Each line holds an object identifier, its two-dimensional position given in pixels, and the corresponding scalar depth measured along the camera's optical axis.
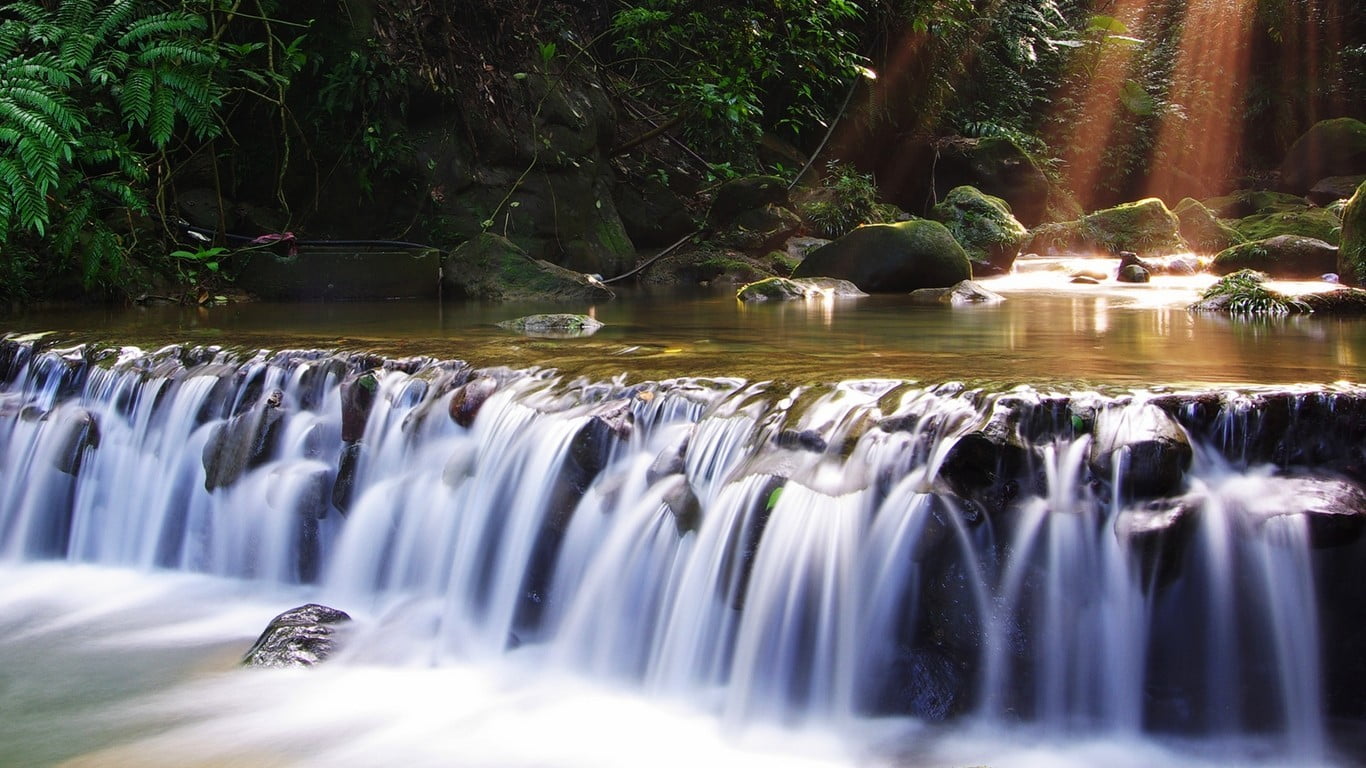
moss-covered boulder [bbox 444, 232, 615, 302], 10.17
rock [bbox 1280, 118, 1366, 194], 22.83
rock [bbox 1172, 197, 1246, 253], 17.05
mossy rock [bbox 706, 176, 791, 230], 14.39
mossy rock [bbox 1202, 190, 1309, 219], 21.38
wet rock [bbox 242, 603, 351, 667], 3.94
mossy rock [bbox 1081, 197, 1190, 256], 16.81
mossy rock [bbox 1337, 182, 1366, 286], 9.67
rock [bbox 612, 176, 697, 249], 14.37
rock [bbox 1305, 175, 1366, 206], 21.95
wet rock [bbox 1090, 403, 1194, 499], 3.39
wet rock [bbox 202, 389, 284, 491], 5.20
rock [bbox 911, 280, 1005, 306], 9.98
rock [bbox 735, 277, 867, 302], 10.24
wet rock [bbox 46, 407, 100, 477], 5.48
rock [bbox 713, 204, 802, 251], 14.55
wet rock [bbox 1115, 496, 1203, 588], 3.33
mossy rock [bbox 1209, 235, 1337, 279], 12.26
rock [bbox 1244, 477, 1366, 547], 3.18
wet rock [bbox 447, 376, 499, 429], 4.81
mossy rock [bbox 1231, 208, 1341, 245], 14.72
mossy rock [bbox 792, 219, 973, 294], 11.15
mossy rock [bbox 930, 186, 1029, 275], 15.03
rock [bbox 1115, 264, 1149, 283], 12.94
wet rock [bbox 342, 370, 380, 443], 5.07
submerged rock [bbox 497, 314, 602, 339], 6.73
